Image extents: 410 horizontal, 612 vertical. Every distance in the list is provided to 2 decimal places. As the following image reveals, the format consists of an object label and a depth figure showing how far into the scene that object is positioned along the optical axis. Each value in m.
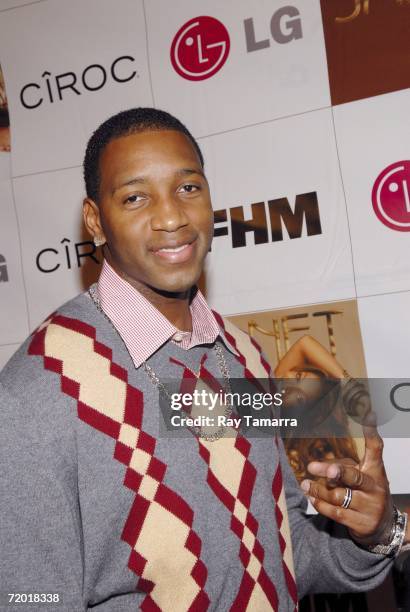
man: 0.76
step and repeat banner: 1.42
